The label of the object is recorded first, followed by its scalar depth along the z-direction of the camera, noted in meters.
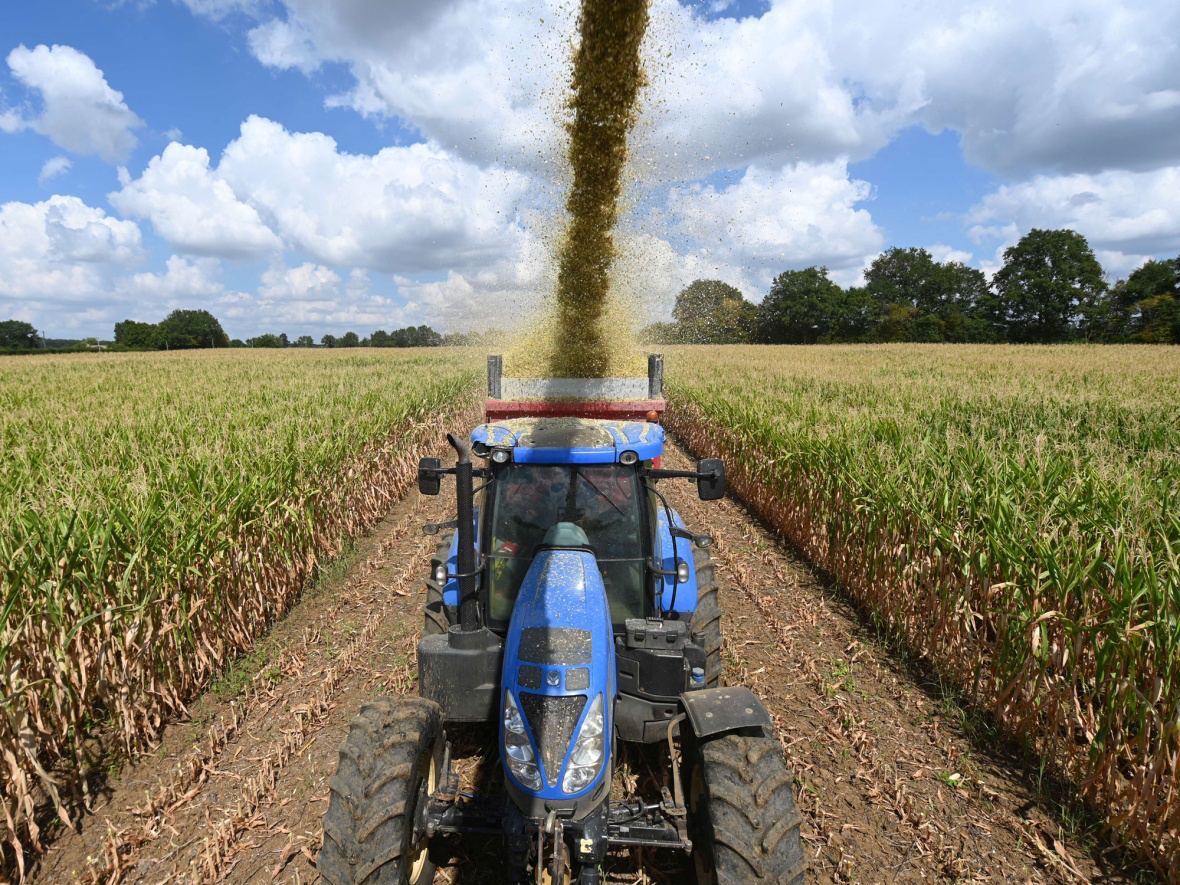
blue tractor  2.35
